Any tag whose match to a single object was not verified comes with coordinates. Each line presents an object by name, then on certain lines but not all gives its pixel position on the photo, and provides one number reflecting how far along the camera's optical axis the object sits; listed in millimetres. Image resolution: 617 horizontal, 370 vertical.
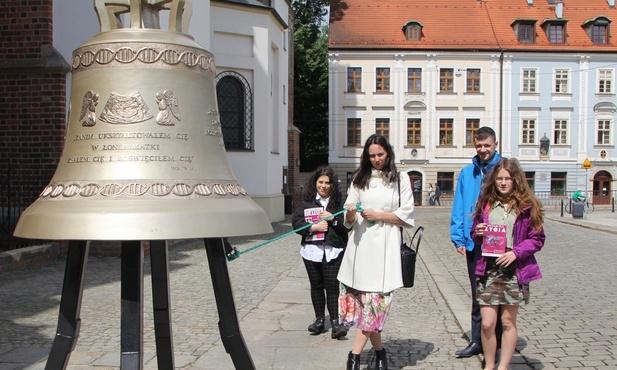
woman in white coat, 4680
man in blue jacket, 5320
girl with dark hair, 6207
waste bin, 27266
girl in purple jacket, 4613
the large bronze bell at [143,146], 2717
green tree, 47438
